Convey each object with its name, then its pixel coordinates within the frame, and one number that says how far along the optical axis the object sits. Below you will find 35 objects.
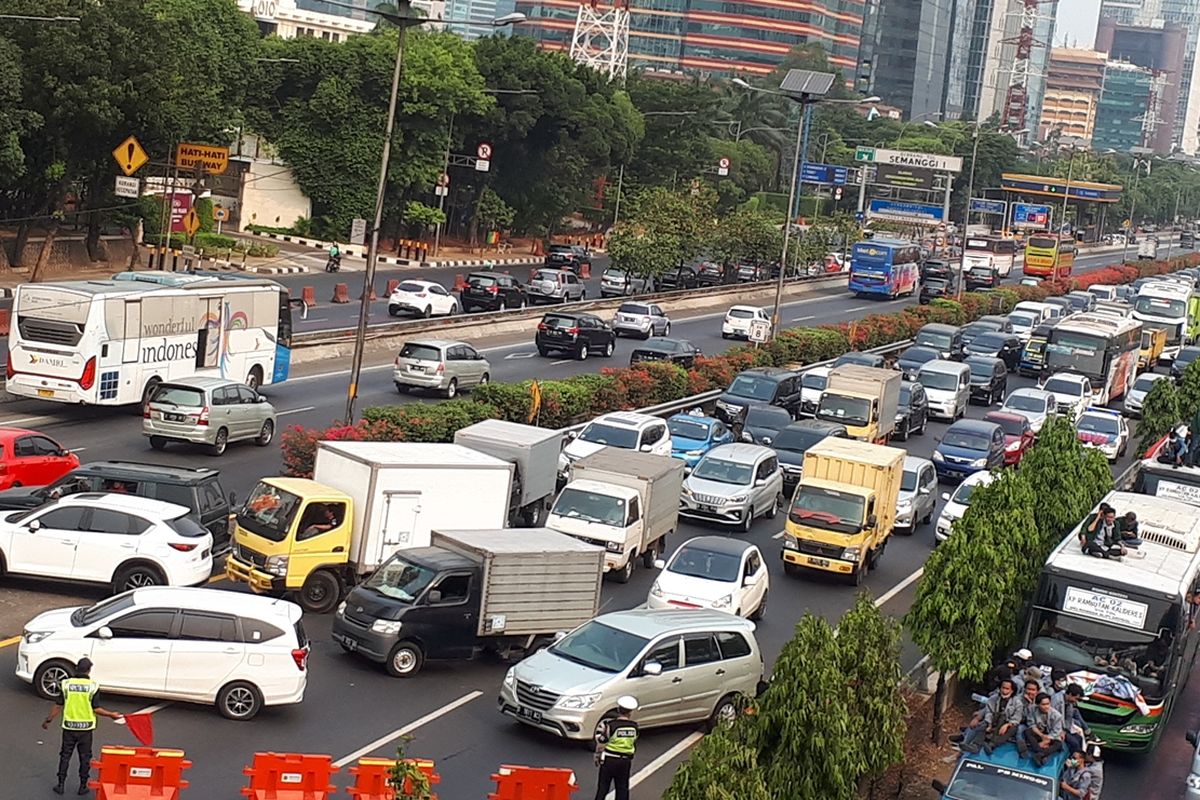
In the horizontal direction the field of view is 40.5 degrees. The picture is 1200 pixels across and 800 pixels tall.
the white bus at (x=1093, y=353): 52.03
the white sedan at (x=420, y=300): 56.31
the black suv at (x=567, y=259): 80.38
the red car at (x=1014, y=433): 40.97
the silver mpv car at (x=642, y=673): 19.02
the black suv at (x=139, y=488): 24.27
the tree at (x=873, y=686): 15.96
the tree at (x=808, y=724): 14.64
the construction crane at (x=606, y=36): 133.88
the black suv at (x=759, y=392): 42.03
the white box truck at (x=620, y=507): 26.97
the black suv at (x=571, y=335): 51.19
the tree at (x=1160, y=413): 39.31
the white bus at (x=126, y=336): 33.94
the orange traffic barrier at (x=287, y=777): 15.45
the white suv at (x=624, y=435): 33.88
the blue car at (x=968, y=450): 39.19
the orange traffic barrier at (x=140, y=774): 15.01
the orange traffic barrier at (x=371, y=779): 15.48
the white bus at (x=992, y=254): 93.75
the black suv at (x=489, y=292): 60.78
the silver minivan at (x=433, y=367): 41.72
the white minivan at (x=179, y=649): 18.12
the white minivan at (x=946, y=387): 47.97
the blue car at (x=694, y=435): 36.22
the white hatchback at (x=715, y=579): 24.22
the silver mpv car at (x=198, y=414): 32.16
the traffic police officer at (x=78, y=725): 15.71
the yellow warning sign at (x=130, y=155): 52.66
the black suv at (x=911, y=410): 44.12
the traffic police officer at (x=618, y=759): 16.69
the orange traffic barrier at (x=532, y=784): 15.86
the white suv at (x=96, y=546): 22.09
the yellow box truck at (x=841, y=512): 28.88
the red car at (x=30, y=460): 27.27
